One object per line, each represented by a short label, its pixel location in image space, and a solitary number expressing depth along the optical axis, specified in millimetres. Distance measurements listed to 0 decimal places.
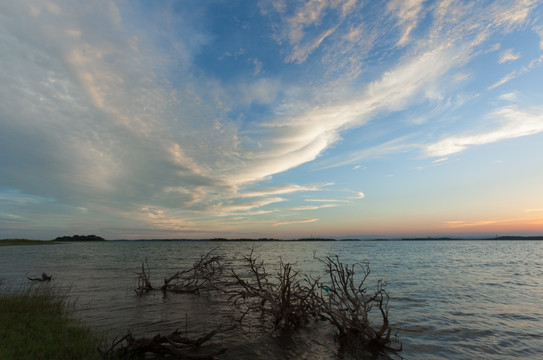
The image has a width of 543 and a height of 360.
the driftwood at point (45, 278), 20888
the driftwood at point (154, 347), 6605
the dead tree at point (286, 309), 9125
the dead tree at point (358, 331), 7816
